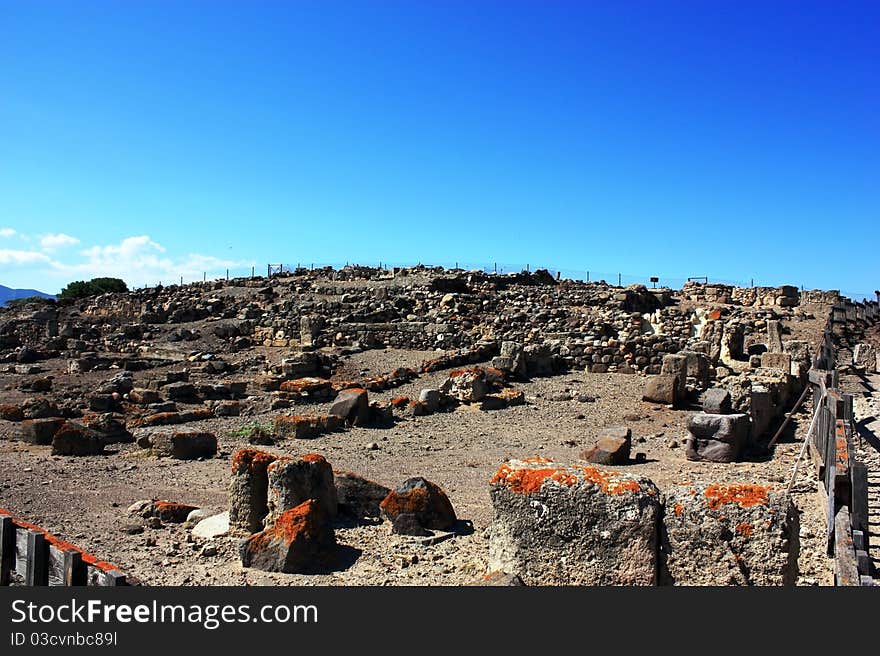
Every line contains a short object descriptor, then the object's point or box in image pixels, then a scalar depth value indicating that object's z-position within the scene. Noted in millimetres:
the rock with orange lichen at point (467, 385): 17766
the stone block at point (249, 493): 8281
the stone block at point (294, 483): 7895
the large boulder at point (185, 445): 13109
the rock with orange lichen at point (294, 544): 6867
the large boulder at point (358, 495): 8578
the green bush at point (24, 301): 51594
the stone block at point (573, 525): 5062
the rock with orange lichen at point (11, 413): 16688
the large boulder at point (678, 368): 16891
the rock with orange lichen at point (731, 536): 4719
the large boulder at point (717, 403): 13531
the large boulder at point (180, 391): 19625
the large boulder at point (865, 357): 22222
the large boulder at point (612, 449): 12156
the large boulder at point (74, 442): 13359
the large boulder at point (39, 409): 16969
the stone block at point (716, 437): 11570
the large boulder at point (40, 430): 14516
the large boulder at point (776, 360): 18766
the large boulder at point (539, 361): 21219
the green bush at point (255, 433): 14560
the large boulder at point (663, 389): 16703
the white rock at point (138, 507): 9195
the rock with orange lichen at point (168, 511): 8914
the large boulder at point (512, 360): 20469
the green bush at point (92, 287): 61656
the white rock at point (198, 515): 8844
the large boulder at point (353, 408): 15914
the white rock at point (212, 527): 8241
